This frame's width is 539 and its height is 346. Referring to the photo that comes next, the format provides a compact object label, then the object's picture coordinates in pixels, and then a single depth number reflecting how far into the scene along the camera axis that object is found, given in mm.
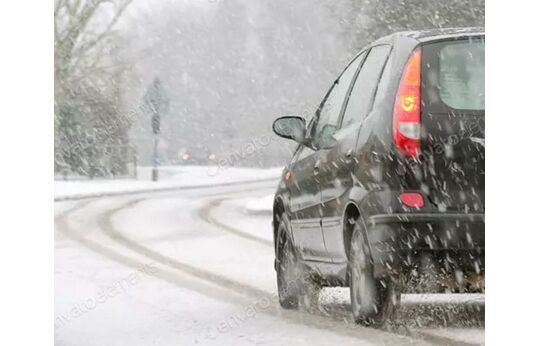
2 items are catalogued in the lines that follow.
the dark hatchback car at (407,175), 12175
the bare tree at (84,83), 77323
